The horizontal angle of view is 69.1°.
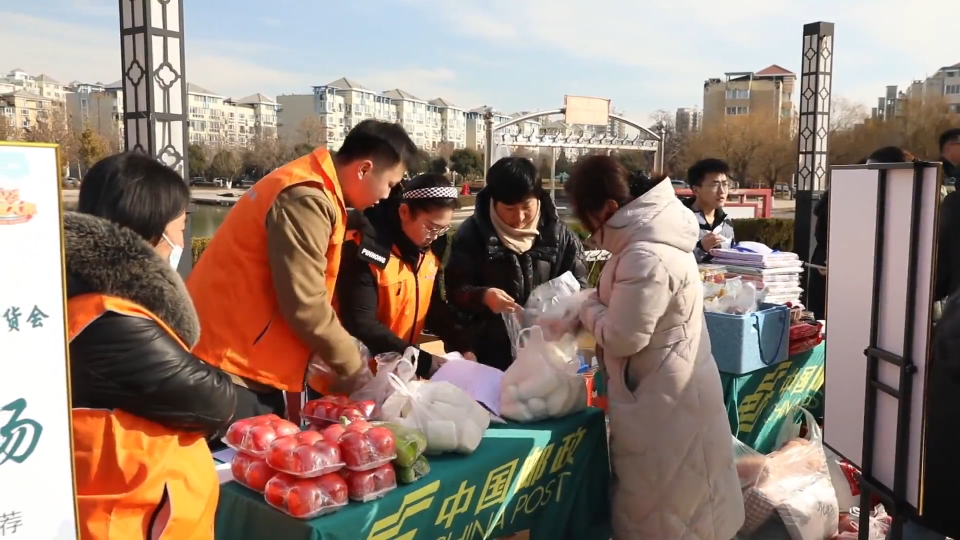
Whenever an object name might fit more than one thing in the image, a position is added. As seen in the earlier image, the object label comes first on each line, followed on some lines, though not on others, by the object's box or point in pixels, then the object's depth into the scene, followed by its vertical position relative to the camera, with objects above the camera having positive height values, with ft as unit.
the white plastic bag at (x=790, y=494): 8.82 -3.66
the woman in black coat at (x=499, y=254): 8.81 -0.63
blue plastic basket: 9.91 -1.87
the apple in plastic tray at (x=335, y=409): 5.98 -1.79
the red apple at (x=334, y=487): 4.88 -1.99
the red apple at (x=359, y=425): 5.32 -1.71
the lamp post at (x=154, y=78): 12.05 +2.18
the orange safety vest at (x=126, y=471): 3.81 -1.56
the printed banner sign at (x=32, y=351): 3.20 -0.71
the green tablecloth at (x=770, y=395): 10.28 -2.93
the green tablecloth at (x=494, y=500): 5.00 -2.42
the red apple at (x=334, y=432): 5.17 -1.73
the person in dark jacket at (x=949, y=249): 7.76 -0.43
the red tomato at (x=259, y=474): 5.10 -1.98
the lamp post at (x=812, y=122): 24.61 +3.14
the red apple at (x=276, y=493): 4.83 -2.02
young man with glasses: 13.25 +0.27
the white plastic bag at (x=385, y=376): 6.50 -1.60
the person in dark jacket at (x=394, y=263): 7.62 -0.66
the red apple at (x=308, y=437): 5.05 -1.71
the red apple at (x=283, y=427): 5.34 -1.73
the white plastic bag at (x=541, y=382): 7.00 -1.80
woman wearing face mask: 3.72 -0.92
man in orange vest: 6.09 -0.62
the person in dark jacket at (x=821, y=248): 12.16 -0.89
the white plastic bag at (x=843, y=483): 9.86 -3.86
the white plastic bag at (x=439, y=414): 5.89 -1.81
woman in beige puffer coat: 6.73 -1.61
